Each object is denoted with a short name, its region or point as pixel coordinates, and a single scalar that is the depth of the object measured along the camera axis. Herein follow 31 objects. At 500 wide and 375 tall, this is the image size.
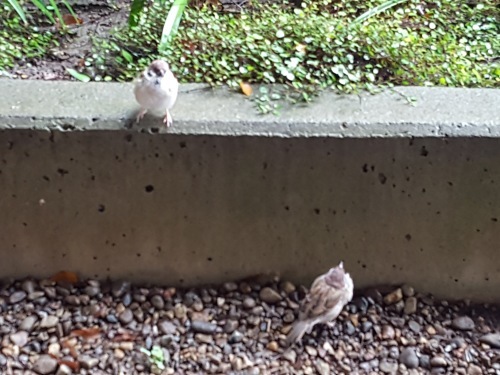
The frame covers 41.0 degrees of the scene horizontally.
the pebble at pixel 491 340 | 2.33
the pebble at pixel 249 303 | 2.39
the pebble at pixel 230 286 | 2.44
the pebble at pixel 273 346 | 2.26
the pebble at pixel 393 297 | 2.44
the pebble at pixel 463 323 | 2.40
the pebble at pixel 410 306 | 2.44
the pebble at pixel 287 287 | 2.45
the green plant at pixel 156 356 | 2.18
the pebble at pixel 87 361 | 2.17
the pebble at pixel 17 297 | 2.37
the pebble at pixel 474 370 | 2.24
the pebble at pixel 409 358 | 2.25
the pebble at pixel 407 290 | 2.47
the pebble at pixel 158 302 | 2.39
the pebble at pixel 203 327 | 2.30
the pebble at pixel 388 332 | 2.33
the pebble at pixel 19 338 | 2.23
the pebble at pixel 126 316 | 2.33
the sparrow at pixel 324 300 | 2.18
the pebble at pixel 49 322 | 2.28
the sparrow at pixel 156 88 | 2.00
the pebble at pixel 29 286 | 2.40
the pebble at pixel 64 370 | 2.14
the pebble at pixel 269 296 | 2.41
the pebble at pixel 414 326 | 2.37
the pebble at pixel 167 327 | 2.30
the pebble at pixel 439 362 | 2.25
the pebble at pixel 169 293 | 2.44
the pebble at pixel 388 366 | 2.23
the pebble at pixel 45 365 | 2.15
